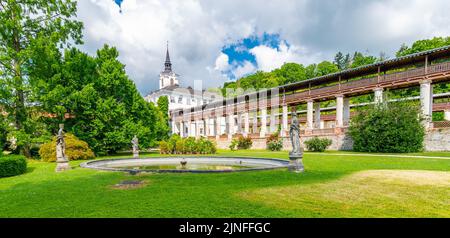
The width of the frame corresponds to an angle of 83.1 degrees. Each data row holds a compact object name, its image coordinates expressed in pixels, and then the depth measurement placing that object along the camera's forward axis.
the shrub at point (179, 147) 25.89
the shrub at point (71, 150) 19.03
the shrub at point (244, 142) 33.62
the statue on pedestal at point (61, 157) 12.35
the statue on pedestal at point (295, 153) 10.46
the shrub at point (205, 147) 25.47
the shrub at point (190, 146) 25.55
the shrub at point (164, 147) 26.64
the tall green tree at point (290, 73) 62.38
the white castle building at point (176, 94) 68.21
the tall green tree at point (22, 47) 19.55
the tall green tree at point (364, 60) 50.90
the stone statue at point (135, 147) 21.32
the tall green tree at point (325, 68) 59.28
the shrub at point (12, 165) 11.11
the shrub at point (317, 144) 25.25
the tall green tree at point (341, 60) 77.09
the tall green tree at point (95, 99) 21.11
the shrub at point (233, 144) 33.21
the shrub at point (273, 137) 30.81
